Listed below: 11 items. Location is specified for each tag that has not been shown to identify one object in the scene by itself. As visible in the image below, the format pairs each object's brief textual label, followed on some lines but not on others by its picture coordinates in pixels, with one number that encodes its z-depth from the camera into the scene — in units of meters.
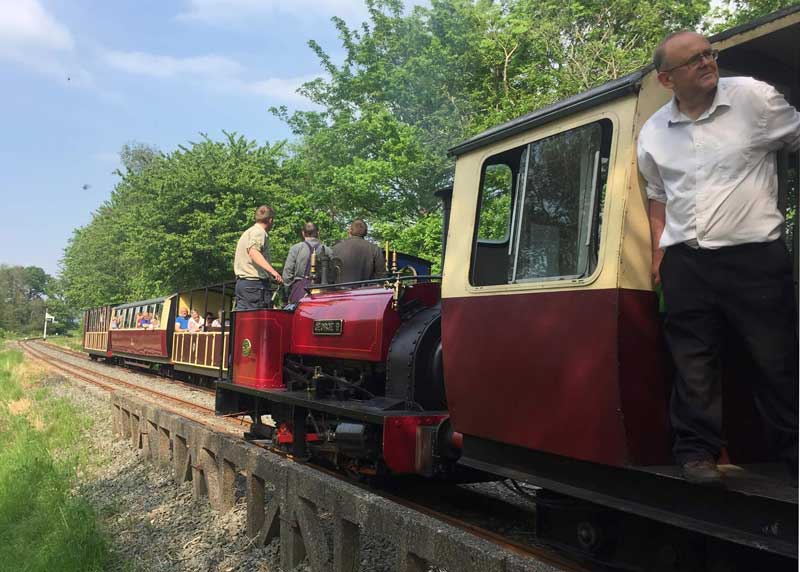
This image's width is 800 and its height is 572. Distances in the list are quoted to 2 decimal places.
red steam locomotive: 2.72
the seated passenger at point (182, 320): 18.45
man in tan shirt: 6.89
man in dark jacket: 6.32
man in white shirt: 2.51
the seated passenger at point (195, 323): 17.20
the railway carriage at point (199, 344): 14.77
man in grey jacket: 6.93
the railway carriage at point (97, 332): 29.47
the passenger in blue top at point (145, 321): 21.57
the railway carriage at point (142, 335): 19.30
